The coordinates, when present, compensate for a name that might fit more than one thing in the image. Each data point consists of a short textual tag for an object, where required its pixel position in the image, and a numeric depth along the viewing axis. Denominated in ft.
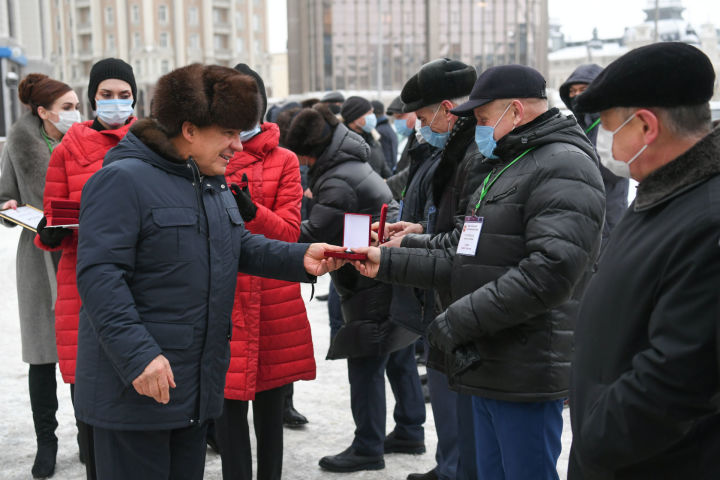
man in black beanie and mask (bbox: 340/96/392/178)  26.14
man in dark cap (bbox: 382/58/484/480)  11.53
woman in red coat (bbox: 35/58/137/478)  12.26
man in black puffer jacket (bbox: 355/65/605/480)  8.56
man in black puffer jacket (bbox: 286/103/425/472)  13.85
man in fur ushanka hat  7.96
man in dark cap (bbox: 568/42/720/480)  5.40
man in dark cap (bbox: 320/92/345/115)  32.15
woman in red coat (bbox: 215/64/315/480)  11.84
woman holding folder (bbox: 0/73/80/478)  14.21
